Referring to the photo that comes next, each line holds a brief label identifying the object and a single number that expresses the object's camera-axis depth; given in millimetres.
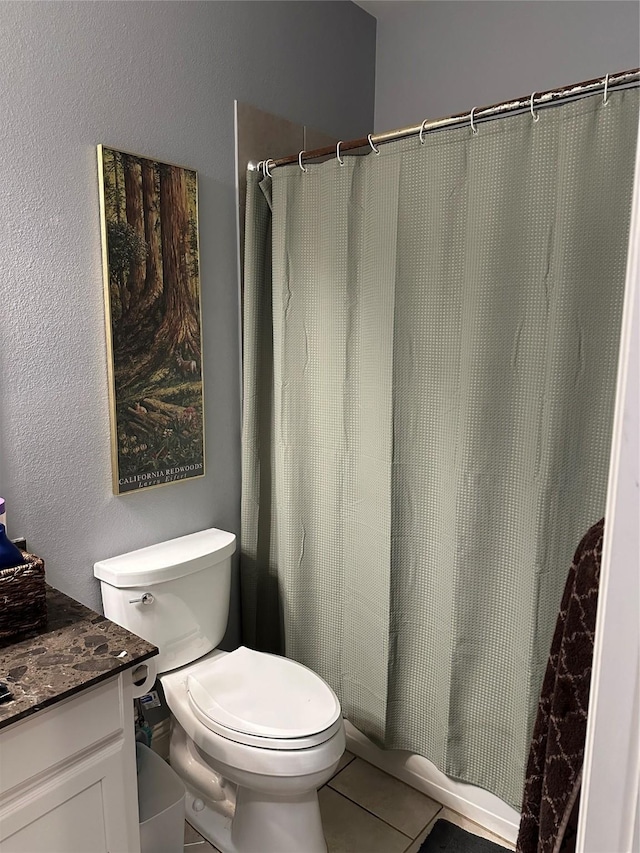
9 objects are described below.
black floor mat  1718
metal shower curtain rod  1306
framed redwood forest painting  1736
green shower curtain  1431
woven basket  1291
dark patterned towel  866
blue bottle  1332
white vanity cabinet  1085
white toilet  1527
